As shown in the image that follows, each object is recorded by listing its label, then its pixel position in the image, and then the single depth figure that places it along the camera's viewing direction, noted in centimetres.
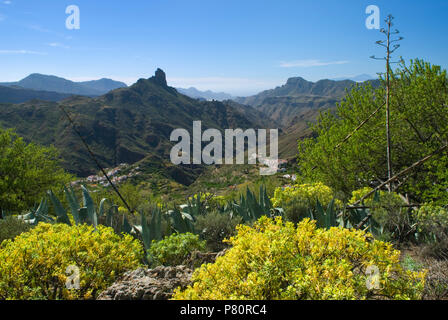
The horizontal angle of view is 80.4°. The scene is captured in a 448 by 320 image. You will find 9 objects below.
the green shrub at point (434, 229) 445
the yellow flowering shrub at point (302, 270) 192
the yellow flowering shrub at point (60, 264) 255
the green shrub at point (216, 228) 491
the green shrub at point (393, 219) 508
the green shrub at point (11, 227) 464
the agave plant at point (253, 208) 538
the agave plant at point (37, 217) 509
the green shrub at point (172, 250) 350
